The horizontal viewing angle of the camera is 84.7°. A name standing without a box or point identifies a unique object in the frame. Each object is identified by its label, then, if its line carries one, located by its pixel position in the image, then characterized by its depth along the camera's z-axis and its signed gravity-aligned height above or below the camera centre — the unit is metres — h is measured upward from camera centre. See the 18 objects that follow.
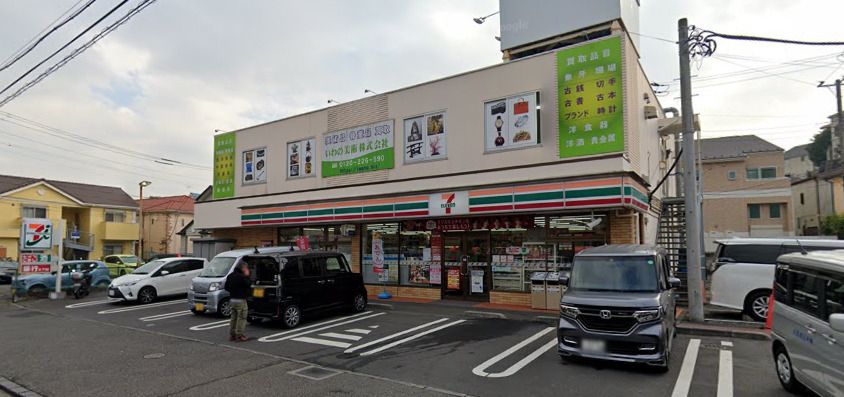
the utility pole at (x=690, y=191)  10.23 +0.78
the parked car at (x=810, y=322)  4.68 -1.11
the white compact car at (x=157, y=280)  15.30 -1.71
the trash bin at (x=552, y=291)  12.17 -1.70
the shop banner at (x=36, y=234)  17.08 -0.10
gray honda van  6.63 -1.20
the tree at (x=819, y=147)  51.25 +8.80
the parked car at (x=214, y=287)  12.45 -1.56
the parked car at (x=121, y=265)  22.41 -1.83
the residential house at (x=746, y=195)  35.53 +2.41
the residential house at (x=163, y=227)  42.59 +0.26
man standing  9.46 -1.36
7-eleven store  11.99 +1.17
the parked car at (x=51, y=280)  17.75 -1.95
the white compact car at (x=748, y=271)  10.46 -1.06
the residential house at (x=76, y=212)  33.00 +1.48
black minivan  10.55 -1.35
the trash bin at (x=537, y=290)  12.44 -1.71
